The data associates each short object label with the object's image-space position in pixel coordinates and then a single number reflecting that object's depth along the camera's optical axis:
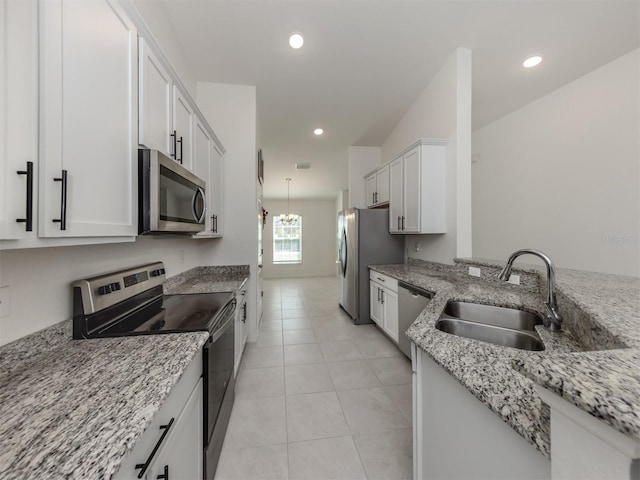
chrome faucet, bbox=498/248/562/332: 1.17
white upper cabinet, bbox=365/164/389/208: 3.64
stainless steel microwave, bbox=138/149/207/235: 1.11
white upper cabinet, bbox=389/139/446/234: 2.75
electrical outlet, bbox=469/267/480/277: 2.25
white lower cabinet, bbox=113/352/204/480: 0.65
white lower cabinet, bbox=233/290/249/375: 2.10
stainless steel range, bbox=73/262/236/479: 1.09
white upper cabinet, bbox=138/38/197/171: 1.15
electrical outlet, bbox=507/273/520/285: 1.87
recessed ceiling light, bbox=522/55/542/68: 2.55
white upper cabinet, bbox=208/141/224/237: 2.33
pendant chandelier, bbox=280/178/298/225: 7.71
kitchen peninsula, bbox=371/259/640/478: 0.40
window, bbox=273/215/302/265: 8.38
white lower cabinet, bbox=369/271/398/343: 2.83
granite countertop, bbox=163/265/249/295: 2.01
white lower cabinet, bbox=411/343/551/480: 0.63
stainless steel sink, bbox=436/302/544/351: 1.23
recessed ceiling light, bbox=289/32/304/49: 2.22
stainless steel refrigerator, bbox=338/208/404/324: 3.65
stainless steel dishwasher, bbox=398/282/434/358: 2.25
